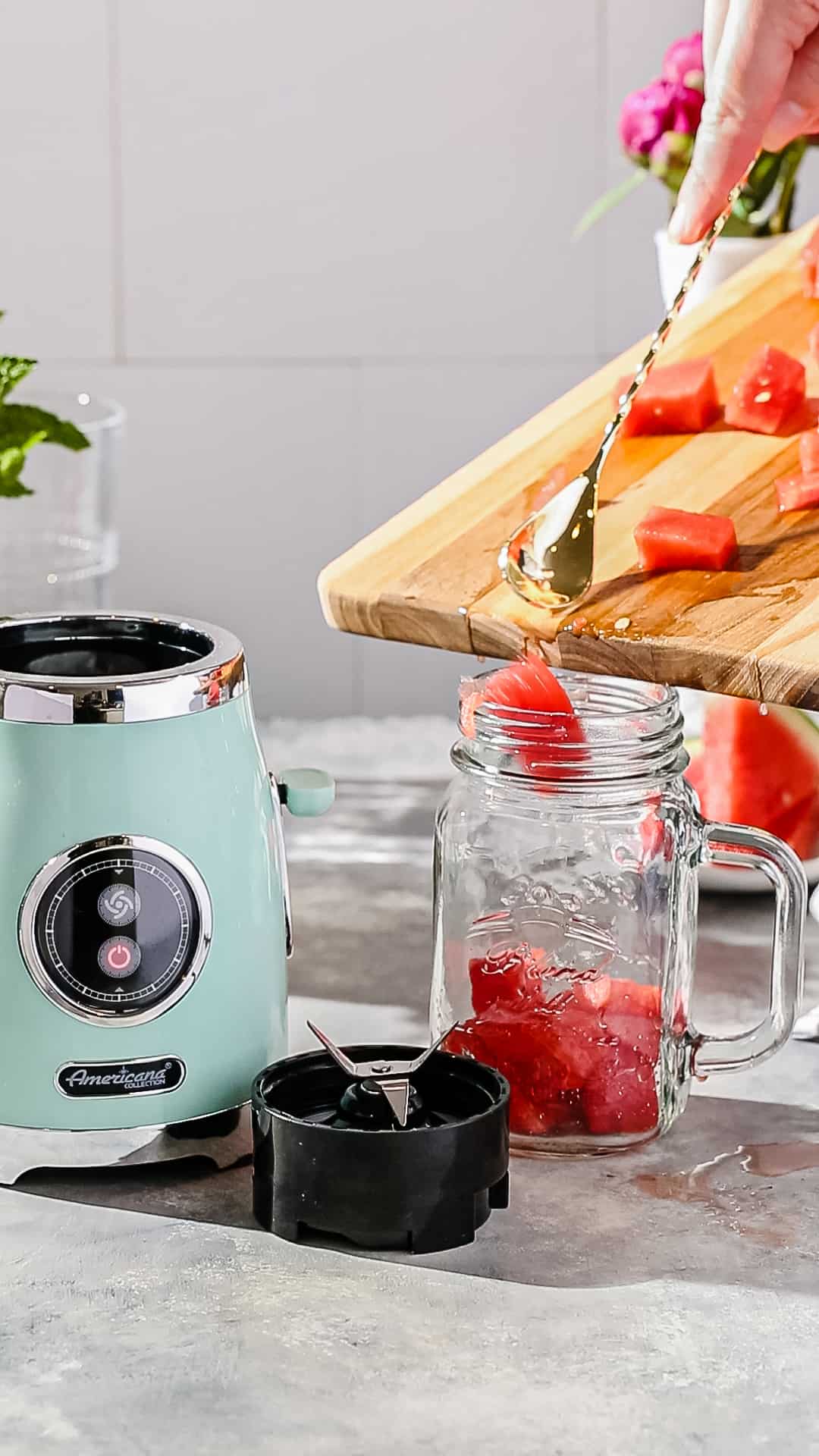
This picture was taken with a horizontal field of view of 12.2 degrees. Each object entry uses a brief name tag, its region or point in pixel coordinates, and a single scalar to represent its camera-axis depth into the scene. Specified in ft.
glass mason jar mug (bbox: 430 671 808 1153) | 3.81
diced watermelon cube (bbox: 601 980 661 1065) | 3.81
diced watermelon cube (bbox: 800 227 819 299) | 4.70
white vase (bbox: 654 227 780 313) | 4.90
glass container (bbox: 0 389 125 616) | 5.16
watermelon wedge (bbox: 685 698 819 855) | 4.47
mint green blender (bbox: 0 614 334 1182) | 3.66
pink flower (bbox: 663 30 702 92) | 5.00
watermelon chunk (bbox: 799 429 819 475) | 4.18
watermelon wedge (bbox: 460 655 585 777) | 3.80
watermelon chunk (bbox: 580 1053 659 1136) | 3.82
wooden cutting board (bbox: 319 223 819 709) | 3.88
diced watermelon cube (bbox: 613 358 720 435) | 4.38
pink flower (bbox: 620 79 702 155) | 4.98
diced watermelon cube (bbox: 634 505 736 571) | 4.03
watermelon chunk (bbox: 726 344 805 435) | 4.34
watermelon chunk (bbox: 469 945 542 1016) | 3.84
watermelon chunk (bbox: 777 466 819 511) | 4.15
